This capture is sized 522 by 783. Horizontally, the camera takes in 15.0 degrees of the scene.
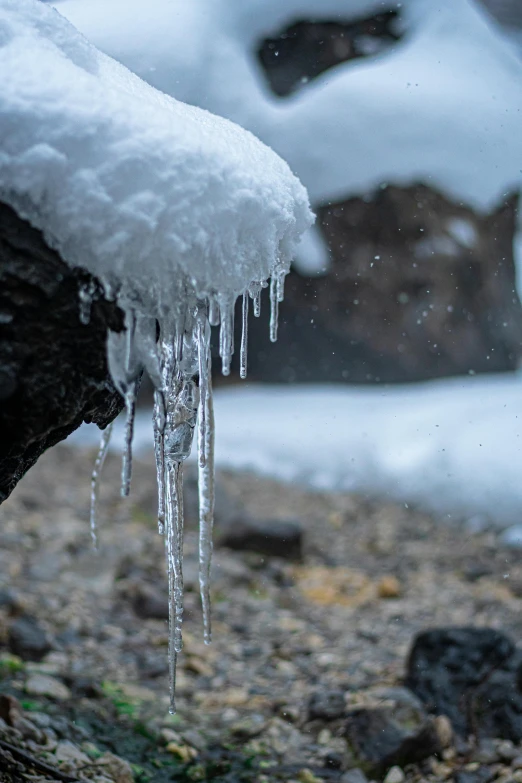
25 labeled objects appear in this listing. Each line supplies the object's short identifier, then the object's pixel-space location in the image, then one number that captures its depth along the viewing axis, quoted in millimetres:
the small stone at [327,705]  1364
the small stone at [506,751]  1316
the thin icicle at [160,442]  1124
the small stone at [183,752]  1307
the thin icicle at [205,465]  1133
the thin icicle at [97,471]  1249
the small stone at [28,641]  1415
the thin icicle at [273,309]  1194
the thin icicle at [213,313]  1113
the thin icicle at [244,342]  1183
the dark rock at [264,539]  1807
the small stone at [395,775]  1289
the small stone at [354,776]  1287
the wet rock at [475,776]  1293
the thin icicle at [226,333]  1114
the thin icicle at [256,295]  1147
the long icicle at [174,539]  1168
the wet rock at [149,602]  1542
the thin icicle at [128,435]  1083
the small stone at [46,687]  1349
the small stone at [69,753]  1244
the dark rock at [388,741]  1296
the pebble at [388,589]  1655
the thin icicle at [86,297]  1061
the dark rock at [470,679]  1347
